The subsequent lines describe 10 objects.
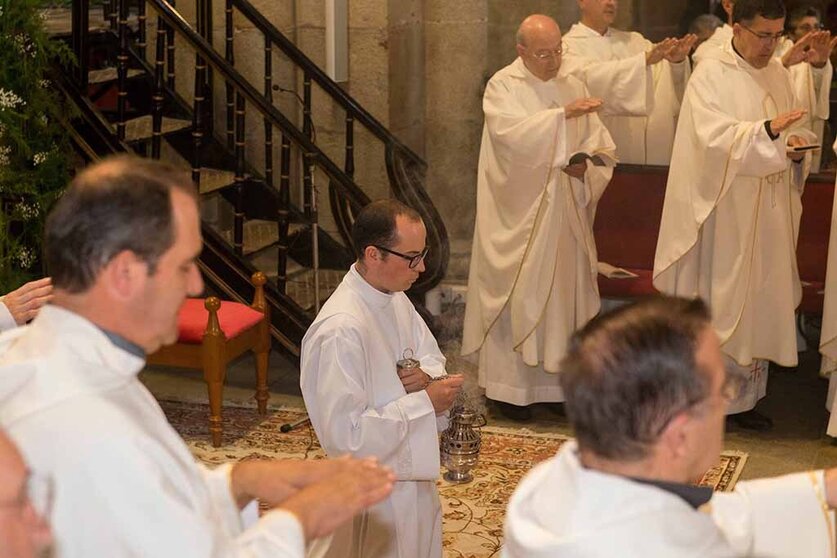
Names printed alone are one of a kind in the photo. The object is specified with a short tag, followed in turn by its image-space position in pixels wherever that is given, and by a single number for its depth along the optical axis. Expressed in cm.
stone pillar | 888
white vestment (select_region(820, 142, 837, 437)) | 647
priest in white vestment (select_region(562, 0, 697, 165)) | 764
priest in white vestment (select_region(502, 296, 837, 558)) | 210
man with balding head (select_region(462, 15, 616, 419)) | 669
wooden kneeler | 646
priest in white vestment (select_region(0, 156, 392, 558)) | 220
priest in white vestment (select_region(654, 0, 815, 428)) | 653
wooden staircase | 722
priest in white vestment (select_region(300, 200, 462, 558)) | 402
